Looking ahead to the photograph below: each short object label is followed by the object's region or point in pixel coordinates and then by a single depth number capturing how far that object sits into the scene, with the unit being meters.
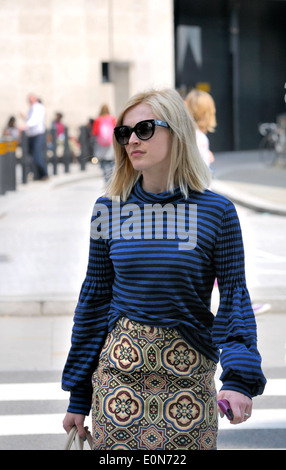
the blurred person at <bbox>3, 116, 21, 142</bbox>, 28.95
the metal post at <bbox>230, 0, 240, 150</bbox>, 36.31
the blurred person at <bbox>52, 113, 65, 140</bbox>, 31.11
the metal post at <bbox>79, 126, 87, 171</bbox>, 27.88
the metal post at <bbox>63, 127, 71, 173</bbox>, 25.64
